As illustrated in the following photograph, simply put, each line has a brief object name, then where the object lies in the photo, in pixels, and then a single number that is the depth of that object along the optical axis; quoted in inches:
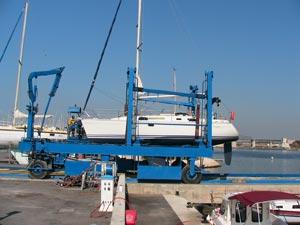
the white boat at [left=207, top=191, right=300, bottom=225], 387.5
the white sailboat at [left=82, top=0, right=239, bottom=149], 746.9
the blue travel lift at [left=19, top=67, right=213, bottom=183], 644.9
